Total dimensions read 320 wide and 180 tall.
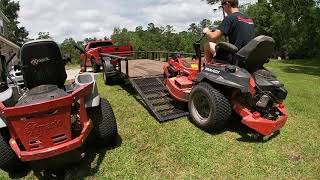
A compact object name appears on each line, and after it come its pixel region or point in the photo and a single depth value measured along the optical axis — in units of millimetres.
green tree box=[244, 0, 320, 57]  17555
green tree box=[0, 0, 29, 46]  36428
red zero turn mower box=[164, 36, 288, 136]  3215
